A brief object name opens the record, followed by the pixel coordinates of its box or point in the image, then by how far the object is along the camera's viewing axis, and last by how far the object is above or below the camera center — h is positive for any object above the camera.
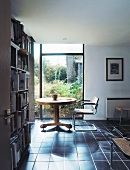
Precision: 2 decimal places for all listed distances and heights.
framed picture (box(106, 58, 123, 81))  5.59 +0.40
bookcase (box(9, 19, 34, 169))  2.37 -0.30
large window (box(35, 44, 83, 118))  5.66 +0.22
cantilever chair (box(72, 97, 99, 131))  4.39 -0.77
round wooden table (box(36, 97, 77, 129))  4.01 -0.51
